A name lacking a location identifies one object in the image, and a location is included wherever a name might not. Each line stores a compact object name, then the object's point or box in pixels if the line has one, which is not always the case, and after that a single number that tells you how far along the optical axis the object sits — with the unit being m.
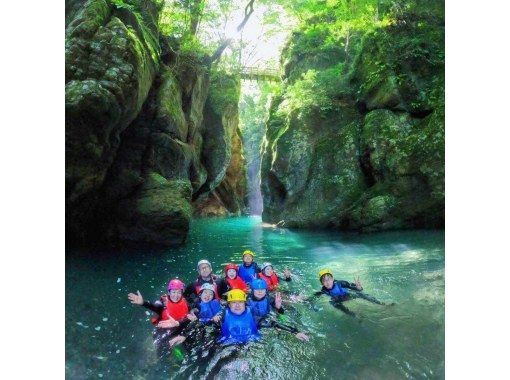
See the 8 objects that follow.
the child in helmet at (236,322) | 5.28
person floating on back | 7.02
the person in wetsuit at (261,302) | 6.11
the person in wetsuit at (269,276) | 7.70
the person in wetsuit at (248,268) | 7.93
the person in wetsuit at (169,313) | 5.47
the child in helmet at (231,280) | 7.13
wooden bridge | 17.81
